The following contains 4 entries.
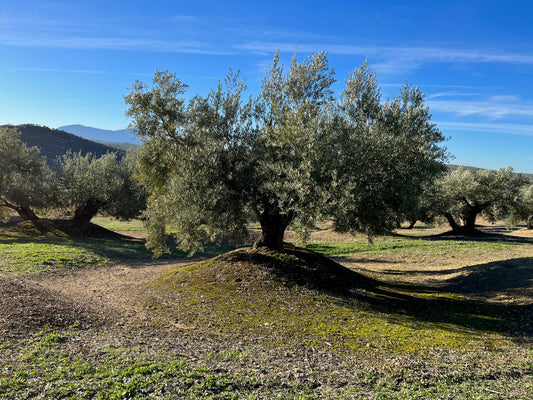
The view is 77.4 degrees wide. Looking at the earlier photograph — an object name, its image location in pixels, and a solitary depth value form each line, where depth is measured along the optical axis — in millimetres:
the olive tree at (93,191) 32469
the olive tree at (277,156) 11609
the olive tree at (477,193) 36969
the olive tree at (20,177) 29922
